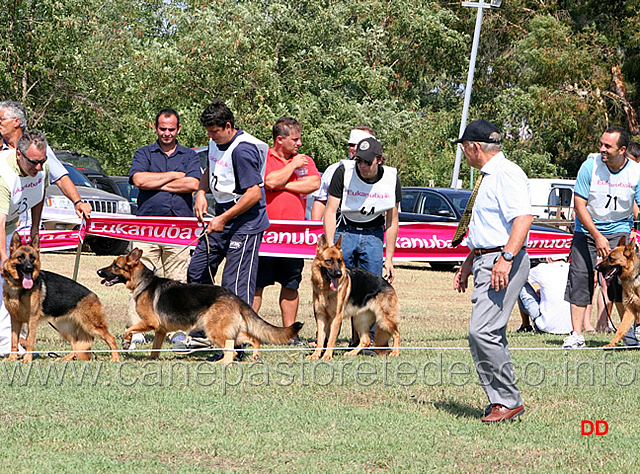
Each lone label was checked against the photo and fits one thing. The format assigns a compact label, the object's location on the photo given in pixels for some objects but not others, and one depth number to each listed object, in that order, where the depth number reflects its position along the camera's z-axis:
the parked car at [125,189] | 41.53
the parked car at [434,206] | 34.47
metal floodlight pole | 56.93
